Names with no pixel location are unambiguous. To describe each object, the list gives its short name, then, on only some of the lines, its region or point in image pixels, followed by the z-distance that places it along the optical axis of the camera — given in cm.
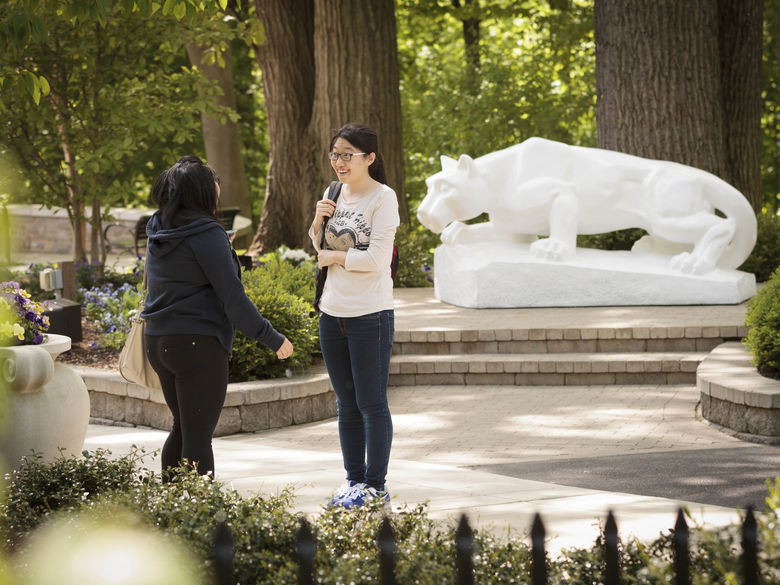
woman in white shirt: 941
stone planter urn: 1018
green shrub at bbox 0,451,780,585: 577
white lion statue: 2125
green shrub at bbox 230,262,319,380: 1544
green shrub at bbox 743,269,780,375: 1424
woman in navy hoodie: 888
